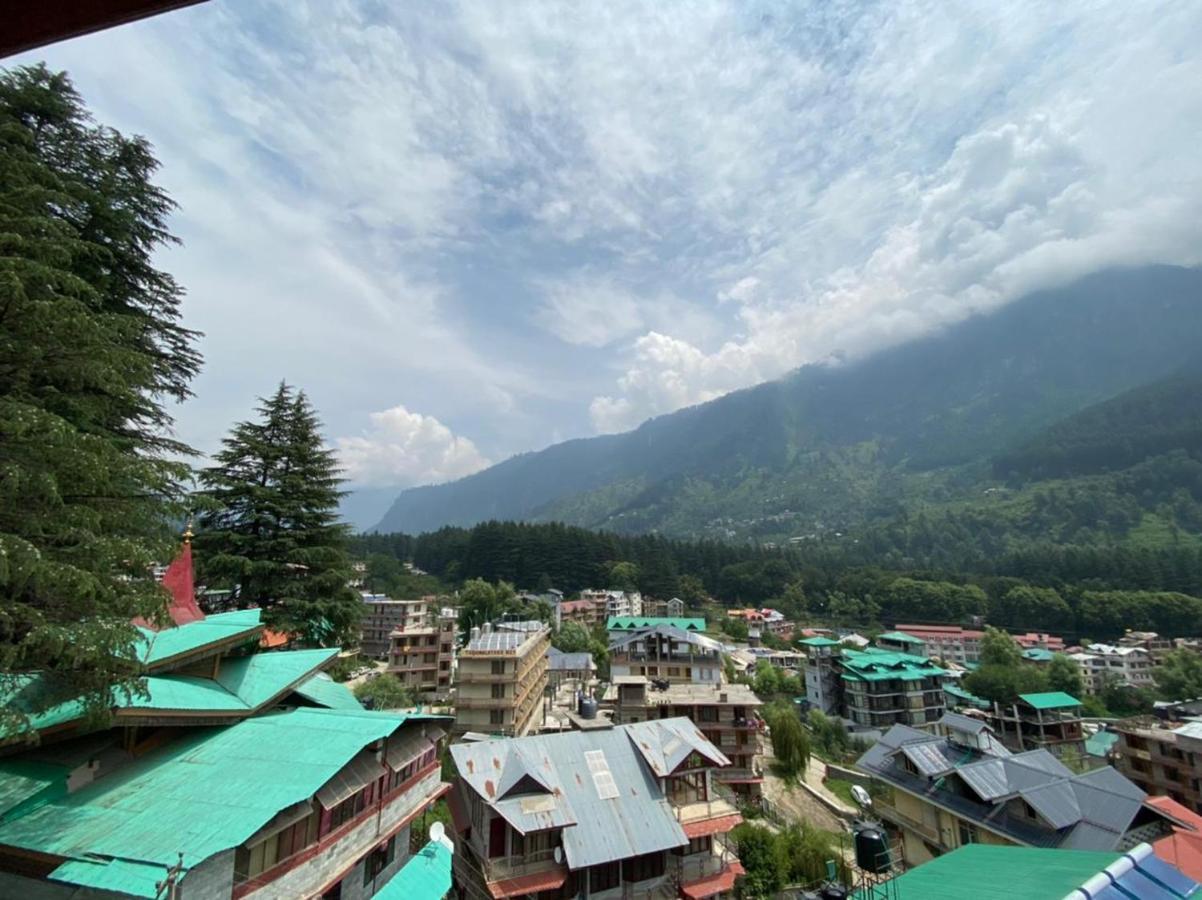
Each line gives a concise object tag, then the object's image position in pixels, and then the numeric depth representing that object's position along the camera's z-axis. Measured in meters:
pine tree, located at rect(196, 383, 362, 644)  18.92
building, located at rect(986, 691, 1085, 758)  42.06
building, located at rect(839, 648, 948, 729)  49.06
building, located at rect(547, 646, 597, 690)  45.38
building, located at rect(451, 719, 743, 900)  15.20
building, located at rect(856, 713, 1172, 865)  17.08
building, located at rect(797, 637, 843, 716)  53.38
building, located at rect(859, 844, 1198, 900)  3.96
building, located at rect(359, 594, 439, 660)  65.12
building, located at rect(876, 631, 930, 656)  72.75
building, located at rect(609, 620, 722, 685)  41.25
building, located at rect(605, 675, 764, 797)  29.06
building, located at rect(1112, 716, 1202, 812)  31.78
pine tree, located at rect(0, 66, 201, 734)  7.49
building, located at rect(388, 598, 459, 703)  45.47
